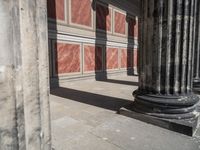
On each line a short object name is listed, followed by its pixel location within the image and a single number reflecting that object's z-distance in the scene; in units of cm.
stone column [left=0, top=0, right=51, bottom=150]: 101
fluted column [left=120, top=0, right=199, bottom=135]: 277
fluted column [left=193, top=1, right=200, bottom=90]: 514
